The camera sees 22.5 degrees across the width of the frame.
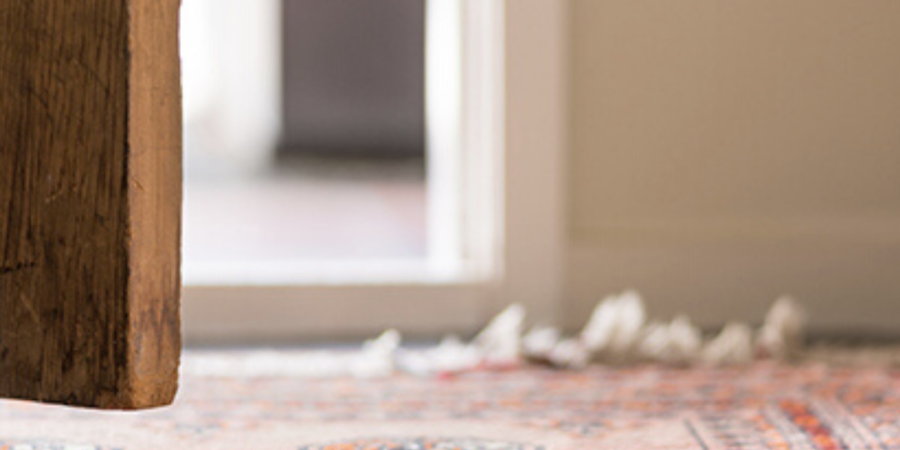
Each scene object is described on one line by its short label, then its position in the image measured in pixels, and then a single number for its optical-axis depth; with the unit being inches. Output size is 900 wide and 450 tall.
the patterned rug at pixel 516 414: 85.1
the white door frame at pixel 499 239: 108.1
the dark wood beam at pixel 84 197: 74.4
